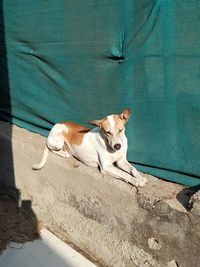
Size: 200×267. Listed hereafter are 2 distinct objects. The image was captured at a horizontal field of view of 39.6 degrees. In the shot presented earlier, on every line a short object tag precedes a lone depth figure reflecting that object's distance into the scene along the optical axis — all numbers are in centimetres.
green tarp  234
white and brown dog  255
